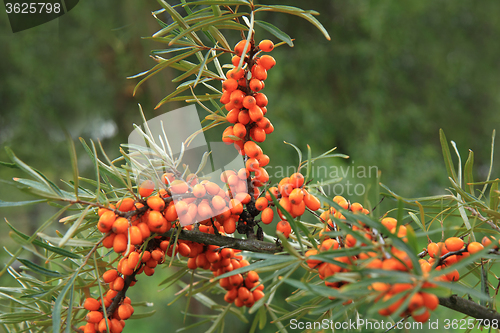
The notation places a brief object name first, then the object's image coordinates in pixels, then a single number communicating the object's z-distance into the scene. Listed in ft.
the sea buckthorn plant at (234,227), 2.50
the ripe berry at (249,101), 2.68
